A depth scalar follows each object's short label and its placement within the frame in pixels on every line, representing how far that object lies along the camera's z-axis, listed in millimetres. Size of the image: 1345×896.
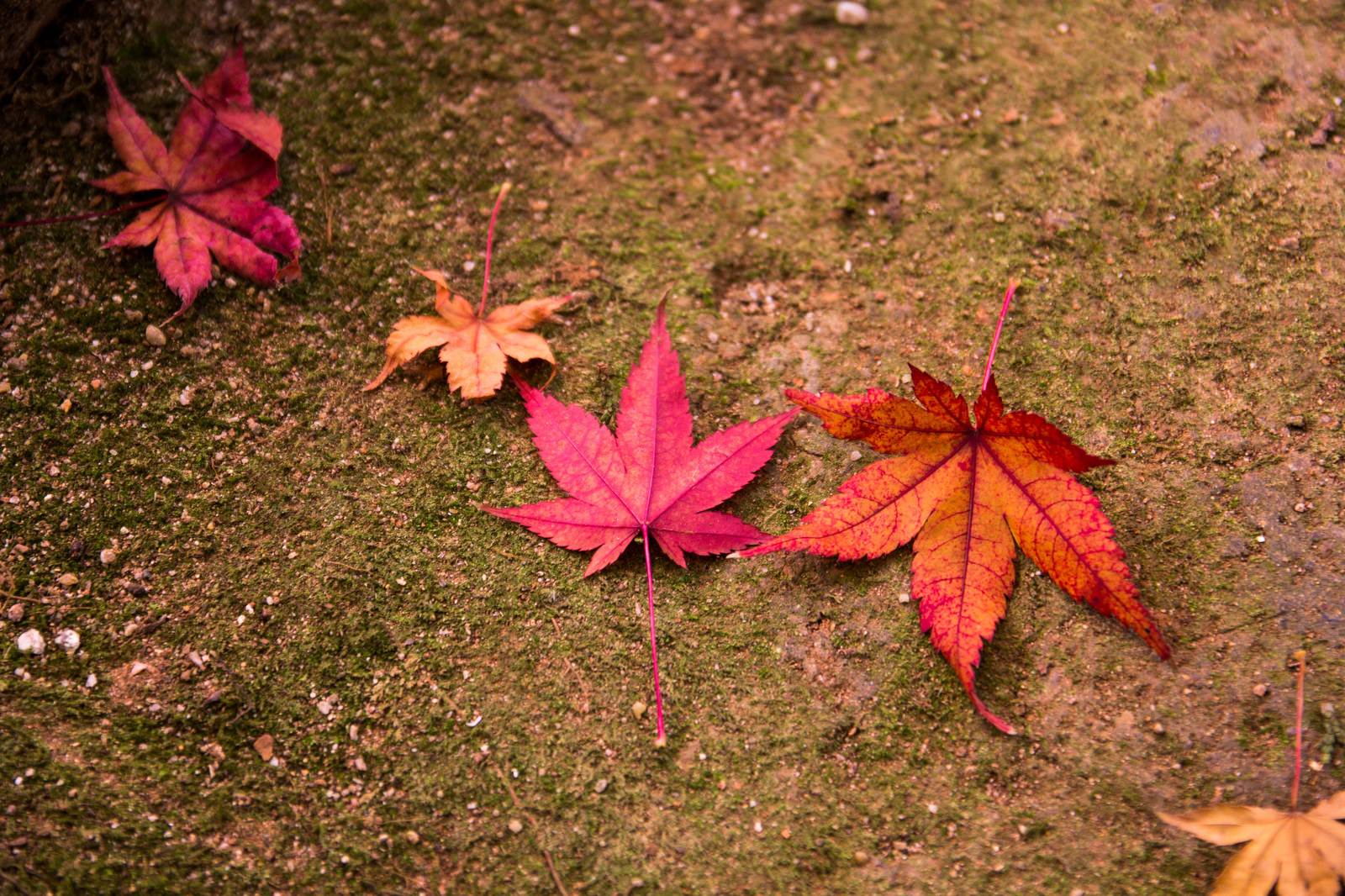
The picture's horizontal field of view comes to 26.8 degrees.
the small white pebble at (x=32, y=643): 491
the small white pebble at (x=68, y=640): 492
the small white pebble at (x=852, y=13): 560
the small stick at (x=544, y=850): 480
